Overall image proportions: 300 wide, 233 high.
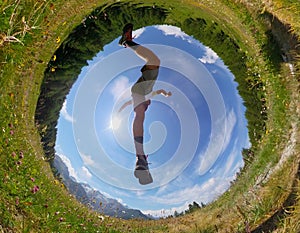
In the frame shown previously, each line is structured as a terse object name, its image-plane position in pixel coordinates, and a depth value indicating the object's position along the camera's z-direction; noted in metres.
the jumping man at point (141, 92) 1.61
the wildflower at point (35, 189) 1.74
